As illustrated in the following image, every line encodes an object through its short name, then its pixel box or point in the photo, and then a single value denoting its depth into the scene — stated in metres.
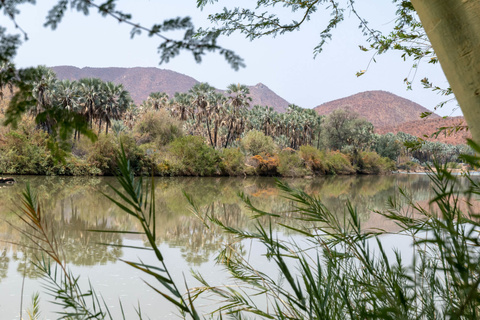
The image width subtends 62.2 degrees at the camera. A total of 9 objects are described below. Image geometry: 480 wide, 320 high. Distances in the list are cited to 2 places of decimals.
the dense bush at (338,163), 45.34
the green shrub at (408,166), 64.11
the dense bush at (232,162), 36.41
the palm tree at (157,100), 55.94
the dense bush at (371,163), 51.79
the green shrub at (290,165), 38.00
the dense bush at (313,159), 41.25
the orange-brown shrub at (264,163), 38.00
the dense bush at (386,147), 63.16
